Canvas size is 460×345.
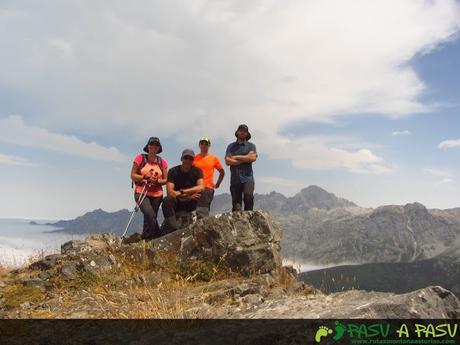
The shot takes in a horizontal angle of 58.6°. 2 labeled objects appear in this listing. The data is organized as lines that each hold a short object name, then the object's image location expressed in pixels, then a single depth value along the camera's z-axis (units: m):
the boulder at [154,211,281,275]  12.44
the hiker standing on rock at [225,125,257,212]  14.91
